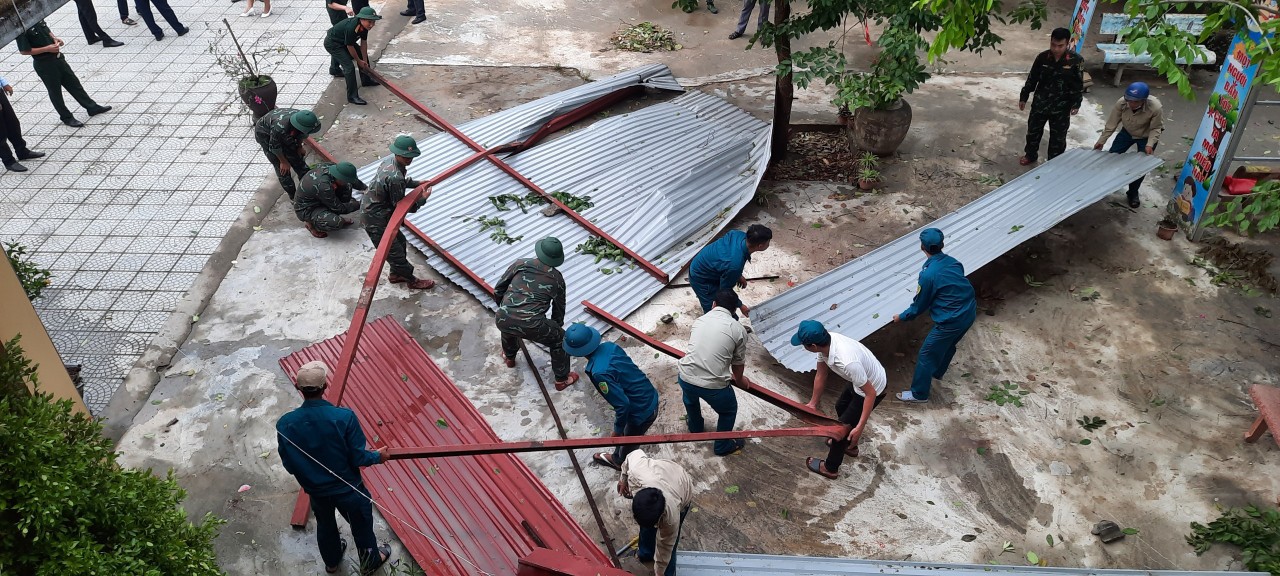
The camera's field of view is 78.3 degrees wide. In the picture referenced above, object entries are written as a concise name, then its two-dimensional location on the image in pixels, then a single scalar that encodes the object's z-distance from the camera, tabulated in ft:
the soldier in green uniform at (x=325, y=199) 25.18
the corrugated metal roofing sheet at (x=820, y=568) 14.74
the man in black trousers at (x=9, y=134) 28.78
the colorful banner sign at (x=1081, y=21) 34.78
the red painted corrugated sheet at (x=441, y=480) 16.39
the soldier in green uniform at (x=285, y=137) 25.95
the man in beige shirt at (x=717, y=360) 17.12
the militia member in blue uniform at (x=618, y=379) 16.72
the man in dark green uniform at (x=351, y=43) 33.24
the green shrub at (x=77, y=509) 9.31
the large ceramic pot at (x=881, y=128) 29.17
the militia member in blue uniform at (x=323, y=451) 14.12
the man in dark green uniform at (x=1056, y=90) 27.86
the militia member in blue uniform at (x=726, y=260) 20.20
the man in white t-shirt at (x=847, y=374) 16.79
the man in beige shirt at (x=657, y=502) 13.32
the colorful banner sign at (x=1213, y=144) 23.97
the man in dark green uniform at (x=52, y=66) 30.50
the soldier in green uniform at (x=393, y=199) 23.18
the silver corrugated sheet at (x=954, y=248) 20.80
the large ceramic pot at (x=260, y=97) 29.73
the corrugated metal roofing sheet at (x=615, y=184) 24.21
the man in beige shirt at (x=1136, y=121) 25.93
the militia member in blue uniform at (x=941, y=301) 18.99
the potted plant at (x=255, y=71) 29.91
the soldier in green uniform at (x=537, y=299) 19.44
